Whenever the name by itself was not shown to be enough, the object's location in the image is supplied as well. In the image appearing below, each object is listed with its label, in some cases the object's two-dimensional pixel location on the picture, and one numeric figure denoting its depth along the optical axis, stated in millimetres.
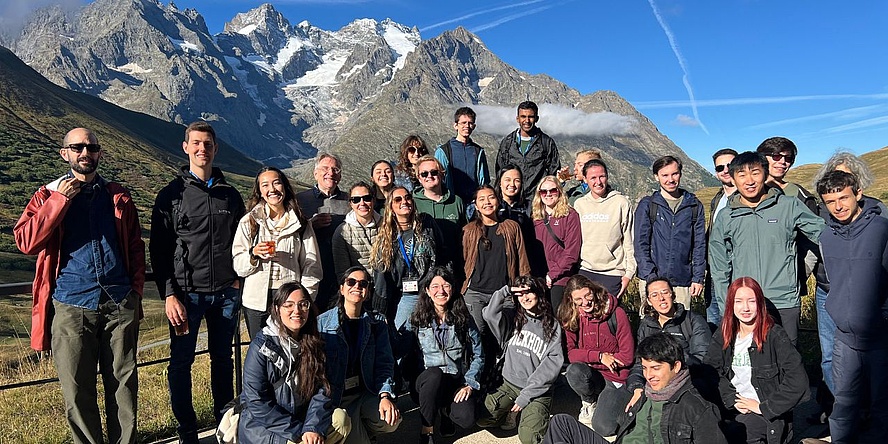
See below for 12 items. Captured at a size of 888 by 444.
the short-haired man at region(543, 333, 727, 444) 4199
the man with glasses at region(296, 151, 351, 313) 5891
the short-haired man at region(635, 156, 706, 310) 6141
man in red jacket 4441
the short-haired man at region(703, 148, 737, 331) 6191
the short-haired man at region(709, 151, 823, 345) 5383
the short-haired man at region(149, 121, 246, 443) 5074
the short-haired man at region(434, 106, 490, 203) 7488
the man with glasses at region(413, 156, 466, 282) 6172
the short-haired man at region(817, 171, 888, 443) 4820
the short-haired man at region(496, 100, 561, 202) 7520
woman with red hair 4625
